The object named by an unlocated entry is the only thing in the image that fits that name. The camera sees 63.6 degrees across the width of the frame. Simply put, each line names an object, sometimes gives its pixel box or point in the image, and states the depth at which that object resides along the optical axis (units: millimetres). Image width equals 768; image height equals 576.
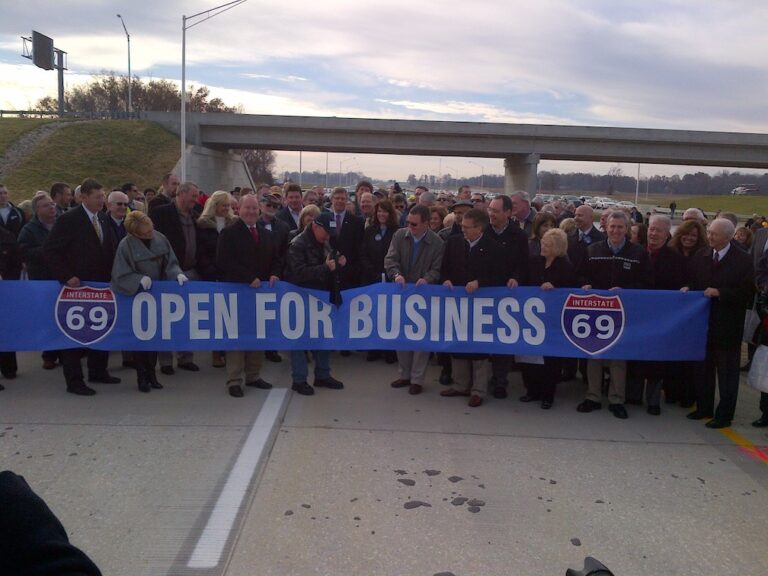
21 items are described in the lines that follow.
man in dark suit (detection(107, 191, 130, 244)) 6902
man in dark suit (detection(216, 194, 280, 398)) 6641
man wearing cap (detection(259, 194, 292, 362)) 7457
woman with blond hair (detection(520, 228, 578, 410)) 6484
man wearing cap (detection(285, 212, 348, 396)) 6699
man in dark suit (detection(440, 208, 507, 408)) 6473
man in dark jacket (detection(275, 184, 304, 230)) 9031
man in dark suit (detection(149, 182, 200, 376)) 7418
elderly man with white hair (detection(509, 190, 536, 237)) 8320
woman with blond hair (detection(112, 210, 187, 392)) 6555
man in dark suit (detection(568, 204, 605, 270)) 8102
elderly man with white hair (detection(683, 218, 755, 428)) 5879
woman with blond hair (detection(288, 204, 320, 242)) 7504
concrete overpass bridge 47344
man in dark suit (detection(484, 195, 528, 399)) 6586
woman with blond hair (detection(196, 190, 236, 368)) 7602
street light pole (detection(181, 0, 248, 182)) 29788
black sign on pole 51866
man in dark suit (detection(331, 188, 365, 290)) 8180
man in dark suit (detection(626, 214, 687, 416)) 6422
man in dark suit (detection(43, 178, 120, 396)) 6496
